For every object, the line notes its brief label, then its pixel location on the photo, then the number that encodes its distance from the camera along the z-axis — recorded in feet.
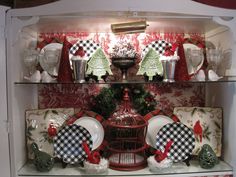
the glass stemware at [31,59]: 4.32
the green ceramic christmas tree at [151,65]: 4.32
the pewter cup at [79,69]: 4.20
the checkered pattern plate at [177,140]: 4.33
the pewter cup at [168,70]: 4.27
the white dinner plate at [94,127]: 4.60
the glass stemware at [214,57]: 4.37
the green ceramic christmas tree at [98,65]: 4.25
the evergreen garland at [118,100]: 4.87
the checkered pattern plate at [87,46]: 4.82
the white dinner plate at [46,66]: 4.52
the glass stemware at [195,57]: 4.46
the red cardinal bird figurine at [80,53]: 4.23
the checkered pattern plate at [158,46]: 4.85
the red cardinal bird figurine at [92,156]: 4.04
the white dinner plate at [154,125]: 4.65
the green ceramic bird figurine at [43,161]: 4.11
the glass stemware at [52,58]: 4.42
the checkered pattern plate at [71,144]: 4.25
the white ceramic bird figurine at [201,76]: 4.37
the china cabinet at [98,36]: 3.89
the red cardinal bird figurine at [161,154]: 4.09
